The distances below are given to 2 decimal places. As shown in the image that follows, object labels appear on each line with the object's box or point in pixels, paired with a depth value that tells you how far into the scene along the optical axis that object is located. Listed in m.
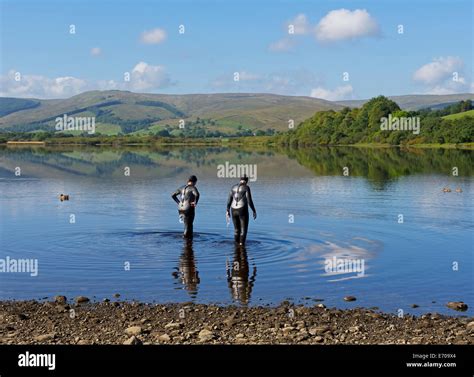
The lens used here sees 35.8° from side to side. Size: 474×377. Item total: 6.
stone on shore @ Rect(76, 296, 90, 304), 19.39
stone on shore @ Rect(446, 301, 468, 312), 18.88
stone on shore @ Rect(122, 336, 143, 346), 14.41
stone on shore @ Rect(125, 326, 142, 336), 15.69
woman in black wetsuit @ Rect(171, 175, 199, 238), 29.23
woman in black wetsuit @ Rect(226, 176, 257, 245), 28.11
